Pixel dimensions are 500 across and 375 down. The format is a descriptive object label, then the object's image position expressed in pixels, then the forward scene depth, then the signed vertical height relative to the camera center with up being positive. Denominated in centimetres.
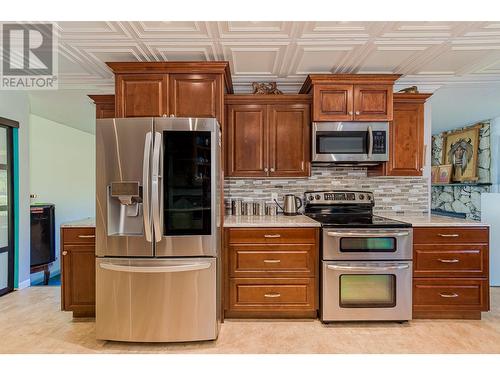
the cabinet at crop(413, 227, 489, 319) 271 -73
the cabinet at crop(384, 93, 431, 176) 320 +49
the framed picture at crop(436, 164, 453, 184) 624 +25
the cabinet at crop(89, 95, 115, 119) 309 +77
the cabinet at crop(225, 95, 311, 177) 316 +49
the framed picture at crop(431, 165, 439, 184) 663 +26
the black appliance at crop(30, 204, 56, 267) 470 -77
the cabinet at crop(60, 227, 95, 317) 272 -72
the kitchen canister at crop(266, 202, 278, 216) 332 -25
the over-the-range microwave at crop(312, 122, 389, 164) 304 +42
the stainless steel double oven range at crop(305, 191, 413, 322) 265 -72
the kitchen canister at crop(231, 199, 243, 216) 329 -24
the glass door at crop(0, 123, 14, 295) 355 -34
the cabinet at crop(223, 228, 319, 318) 271 -72
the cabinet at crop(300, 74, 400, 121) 303 +82
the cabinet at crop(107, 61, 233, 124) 275 +82
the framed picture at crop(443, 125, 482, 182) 568 +63
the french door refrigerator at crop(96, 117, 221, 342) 227 -35
